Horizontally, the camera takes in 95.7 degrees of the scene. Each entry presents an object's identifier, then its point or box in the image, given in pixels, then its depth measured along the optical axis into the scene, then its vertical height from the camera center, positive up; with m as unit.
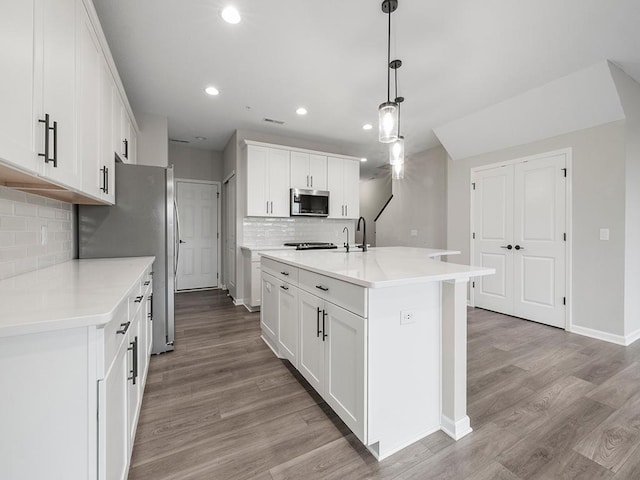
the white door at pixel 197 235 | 5.50 +0.05
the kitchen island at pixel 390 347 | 1.46 -0.60
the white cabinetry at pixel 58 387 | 0.79 -0.44
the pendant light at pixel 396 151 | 2.78 +0.85
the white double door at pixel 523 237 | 3.51 +0.02
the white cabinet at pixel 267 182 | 4.41 +0.88
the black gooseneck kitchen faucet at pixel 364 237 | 2.77 +0.01
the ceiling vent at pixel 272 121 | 4.19 +1.72
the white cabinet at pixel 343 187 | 5.12 +0.93
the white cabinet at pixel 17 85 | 0.98 +0.56
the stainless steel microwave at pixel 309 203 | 4.70 +0.59
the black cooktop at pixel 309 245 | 4.62 -0.12
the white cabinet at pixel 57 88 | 1.21 +0.69
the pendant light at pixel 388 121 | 2.13 +0.87
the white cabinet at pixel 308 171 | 4.77 +1.14
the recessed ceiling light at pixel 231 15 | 2.08 +1.64
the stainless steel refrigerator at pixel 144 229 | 2.50 +0.08
